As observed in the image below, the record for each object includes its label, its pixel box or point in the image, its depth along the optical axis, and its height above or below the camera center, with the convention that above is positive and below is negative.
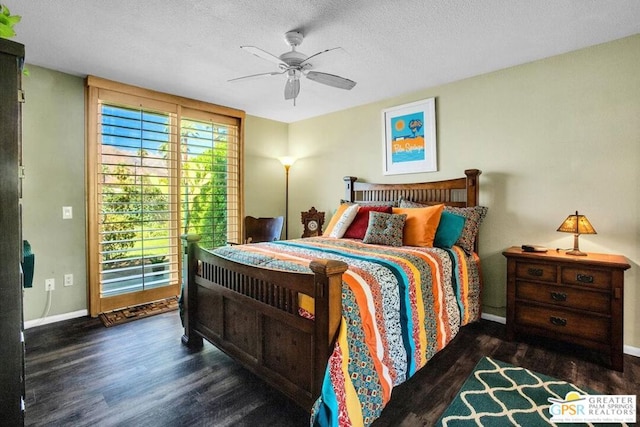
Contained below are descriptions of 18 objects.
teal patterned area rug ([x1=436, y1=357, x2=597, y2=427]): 1.72 -1.12
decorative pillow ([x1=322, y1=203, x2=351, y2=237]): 3.50 -0.10
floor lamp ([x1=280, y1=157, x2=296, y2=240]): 5.13 +0.09
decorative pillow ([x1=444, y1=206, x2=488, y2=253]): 2.89 -0.14
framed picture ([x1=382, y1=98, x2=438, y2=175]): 3.53 +0.83
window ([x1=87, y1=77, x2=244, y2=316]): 3.29 +0.27
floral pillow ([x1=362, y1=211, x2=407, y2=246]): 2.83 -0.18
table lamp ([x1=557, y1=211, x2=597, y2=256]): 2.41 -0.14
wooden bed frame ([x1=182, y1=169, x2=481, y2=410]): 1.52 -0.65
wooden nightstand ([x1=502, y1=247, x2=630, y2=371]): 2.24 -0.68
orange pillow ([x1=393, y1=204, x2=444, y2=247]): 2.81 -0.15
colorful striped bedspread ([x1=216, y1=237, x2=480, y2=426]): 1.50 -0.62
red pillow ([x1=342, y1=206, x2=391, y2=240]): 3.23 -0.14
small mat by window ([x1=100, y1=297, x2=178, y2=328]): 3.12 -1.07
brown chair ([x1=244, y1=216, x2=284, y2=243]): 4.27 -0.26
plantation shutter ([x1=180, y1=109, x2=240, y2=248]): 3.96 +0.44
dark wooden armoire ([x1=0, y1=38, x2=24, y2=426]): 0.93 -0.09
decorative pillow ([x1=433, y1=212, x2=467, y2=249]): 2.81 -0.19
